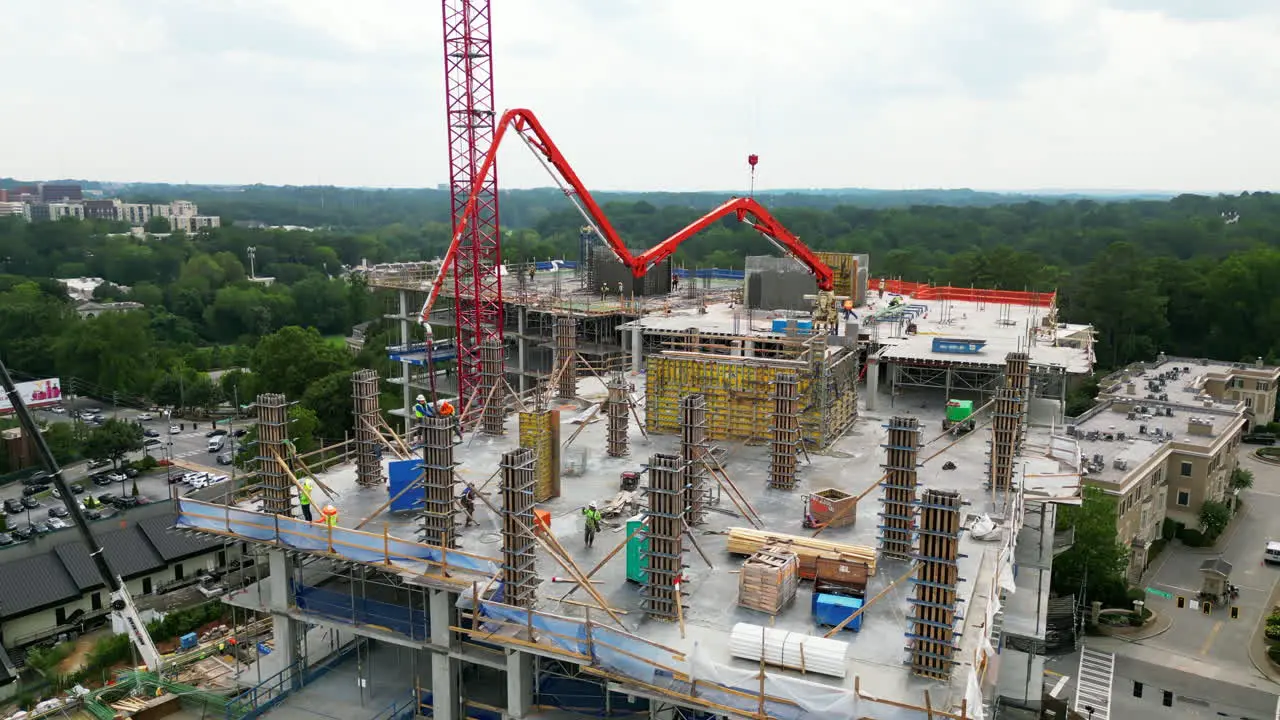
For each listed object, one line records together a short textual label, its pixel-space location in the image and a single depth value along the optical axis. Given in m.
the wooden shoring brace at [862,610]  27.86
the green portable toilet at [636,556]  31.52
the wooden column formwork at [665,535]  29.25
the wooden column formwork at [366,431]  41.53
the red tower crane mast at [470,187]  62.72
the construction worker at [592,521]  35.00
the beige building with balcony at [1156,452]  63.19
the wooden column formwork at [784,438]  41.03
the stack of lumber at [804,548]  31.92
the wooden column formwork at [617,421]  45.59
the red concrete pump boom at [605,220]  61.25
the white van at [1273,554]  67.50
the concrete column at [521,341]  83.06
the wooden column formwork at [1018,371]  44.78
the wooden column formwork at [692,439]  33.31
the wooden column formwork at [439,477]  32.25
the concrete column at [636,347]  65.19
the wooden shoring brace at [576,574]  29.16
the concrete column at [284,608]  36.75
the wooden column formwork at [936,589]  26.05
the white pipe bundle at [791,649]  26.06
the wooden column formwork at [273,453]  36.41
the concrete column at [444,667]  32.91
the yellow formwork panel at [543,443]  39.84
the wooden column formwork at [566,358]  53.69
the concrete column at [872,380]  56.69
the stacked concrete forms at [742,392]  47.75
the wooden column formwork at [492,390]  48.75
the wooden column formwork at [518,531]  29.11
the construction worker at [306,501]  36.19
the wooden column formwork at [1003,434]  40.12
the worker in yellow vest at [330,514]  33.56
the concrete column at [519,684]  30.86
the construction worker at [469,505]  37.22
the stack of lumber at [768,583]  29.53
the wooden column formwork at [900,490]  31.78
